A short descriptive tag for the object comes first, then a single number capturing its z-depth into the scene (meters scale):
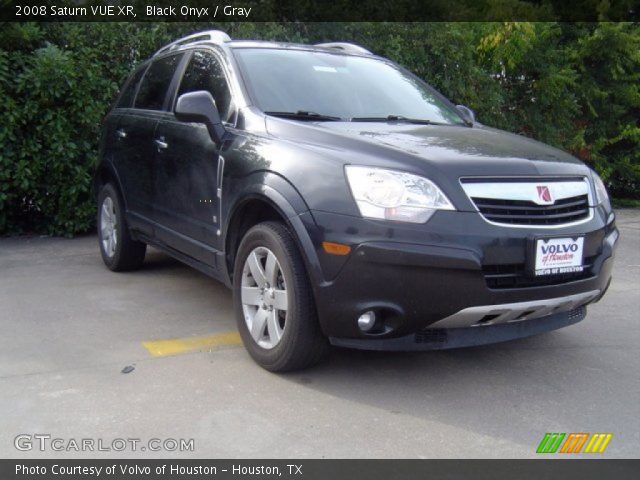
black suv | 3.62
